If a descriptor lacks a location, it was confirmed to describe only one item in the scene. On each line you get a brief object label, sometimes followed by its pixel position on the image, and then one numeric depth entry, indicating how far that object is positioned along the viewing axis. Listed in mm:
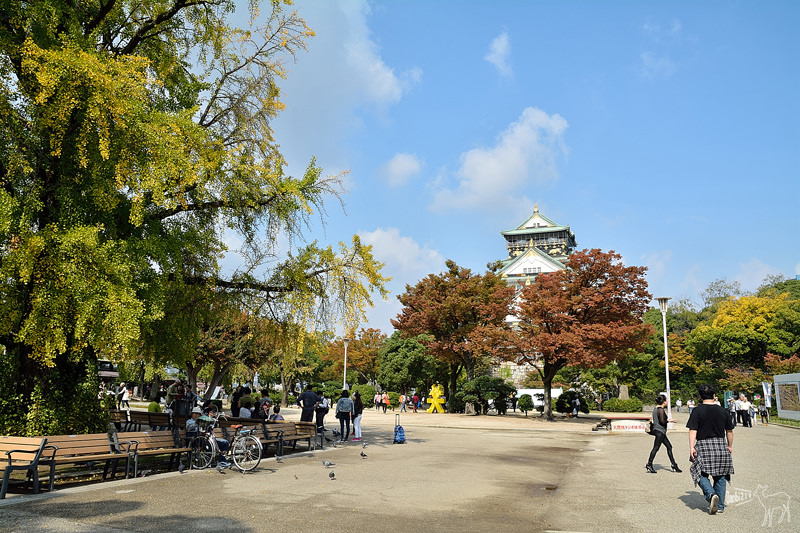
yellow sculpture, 39656
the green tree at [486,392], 35938
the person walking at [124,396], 27595
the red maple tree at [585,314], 29500
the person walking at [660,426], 11359
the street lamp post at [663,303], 28770
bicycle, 10594
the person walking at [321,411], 16430
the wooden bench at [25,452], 7688
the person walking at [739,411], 29406
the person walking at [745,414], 28781
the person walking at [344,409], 17281
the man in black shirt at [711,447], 7137
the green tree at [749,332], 46688
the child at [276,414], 16248
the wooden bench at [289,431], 13180
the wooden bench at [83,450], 8133
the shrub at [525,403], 37088
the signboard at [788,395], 31688
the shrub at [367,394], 46500
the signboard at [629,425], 25031
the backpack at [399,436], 17281
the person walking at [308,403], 16619
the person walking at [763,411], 32094
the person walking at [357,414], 17562
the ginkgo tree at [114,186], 9219
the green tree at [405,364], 46594
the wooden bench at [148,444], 9461
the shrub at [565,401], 36747
